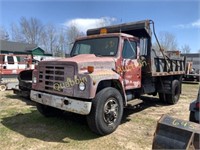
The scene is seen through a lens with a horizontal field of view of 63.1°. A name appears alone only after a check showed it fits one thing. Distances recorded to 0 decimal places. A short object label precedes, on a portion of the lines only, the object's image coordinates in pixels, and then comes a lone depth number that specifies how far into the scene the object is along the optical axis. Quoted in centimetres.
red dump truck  344
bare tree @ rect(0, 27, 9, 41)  4154
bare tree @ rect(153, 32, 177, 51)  3722
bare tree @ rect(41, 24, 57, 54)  4042
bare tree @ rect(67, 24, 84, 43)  3574
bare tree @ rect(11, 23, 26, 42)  4028
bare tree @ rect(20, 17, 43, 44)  4044
